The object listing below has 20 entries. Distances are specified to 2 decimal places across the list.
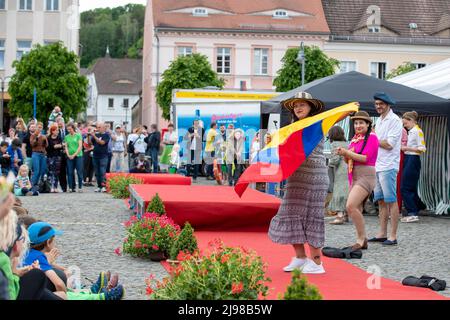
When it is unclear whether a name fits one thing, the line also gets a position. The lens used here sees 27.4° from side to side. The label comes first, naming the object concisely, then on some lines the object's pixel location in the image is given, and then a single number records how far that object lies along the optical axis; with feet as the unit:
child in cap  22.29
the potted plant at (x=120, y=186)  67.94
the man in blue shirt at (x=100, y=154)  78.64
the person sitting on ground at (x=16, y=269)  15.46
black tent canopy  56.90
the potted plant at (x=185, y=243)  33.27
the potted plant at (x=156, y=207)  39.45
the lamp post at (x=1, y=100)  164.65
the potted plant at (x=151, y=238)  34.55
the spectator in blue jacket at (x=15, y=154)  73.05
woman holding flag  30.25
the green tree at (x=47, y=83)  154.71
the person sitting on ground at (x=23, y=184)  69.10
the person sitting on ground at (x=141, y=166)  86.22
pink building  219.82
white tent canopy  61.51
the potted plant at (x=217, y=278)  19.79
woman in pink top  36.65
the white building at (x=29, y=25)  195.11
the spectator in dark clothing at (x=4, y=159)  71.56
